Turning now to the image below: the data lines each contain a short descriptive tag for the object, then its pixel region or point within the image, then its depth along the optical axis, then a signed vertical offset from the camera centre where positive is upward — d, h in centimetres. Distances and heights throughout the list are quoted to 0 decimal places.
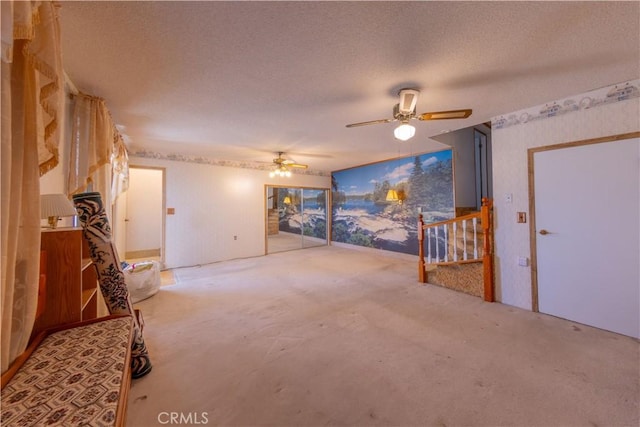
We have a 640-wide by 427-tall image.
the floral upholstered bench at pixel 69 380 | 83 -68
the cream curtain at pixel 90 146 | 213 +73
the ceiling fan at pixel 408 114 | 221 +102
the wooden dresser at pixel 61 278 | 142 -35
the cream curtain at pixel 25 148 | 92 +34
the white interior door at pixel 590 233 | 220 -22
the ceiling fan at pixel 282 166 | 468 +108
